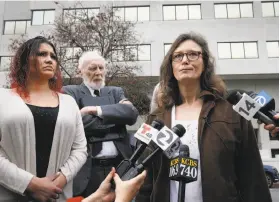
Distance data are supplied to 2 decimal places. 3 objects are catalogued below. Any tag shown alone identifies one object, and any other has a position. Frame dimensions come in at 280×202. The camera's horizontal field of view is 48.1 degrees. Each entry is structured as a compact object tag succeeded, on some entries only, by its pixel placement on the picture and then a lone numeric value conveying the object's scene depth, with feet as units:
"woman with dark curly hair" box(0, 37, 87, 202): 6.27
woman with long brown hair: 5.73
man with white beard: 8.38
